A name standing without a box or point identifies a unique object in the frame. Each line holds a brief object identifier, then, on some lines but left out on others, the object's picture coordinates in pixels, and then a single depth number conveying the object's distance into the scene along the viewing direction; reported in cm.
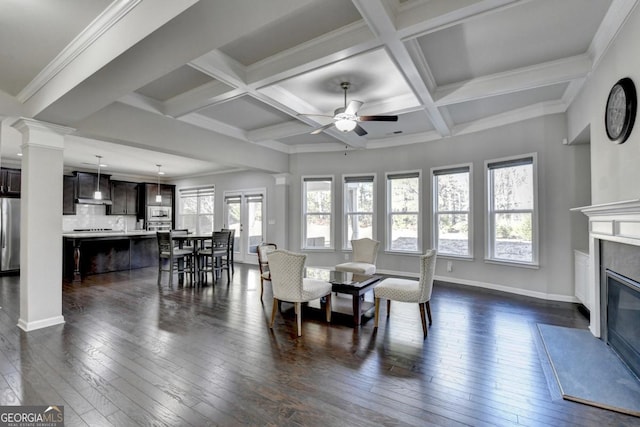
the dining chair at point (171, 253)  589
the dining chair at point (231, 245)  683
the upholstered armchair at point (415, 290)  326
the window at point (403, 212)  622
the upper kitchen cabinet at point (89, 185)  837
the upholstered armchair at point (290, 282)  332
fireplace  241
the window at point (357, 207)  673
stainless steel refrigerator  654
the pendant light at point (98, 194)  720
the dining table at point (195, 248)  606
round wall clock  247
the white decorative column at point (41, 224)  342
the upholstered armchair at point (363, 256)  496
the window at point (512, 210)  480
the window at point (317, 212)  701
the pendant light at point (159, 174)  877
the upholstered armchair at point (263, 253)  498
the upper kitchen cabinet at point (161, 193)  988
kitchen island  643
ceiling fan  354
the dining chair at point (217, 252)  621
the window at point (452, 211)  561
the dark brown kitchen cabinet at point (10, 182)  700
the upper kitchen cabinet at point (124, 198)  920
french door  828
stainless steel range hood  834
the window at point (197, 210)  964
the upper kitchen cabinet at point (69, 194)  820
